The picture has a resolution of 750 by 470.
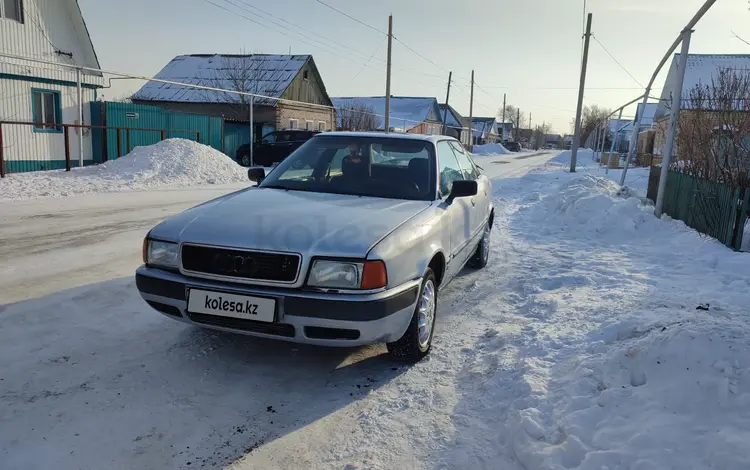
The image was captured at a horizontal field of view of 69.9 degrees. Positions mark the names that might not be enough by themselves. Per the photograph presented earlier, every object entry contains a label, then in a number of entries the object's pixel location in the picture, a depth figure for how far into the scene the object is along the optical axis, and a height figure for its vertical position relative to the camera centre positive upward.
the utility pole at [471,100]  52.90 +5.34
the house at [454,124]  70.12 +4.08
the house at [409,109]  54.91 +4.59
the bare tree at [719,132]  9.41 +0.64
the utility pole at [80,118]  15.74 +0.55
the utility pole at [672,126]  9.63 +0.67
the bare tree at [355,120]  40.81 +2.25
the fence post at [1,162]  13.44 -0.71
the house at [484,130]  92.06 +4.57
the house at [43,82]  16.41 +1.74
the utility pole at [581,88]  26.73 +3.54
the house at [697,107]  10.58 +1.53
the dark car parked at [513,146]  78.81 +1.39
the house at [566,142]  120.64 +3.82
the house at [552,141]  130.34 +4.47
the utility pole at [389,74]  30.47 +4.30
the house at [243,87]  31.45 +3.41
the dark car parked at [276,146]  23.88 -0.03
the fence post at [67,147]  15.57 -0.32
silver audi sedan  3.10 -0.72
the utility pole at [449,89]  53.25 +6.32
